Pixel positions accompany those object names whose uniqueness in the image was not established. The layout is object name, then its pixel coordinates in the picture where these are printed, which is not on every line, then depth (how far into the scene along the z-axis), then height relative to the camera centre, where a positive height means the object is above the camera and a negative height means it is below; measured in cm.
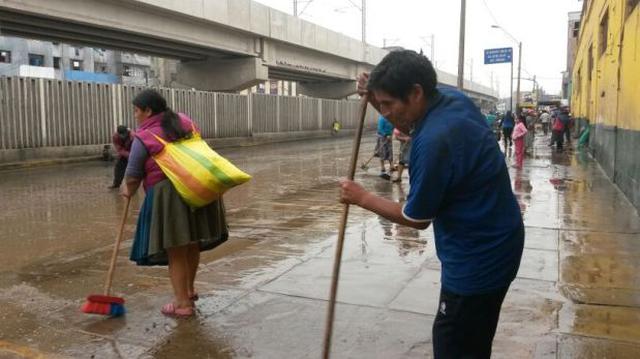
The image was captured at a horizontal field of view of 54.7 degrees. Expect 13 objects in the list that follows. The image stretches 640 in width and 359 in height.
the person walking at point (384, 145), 1291 -59
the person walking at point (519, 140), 1556 -58
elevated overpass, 1997 +323
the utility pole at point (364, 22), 4241 +663
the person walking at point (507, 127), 2222 -37
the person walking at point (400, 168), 1245 -104
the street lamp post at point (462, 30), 2445 +343
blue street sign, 5047 +502
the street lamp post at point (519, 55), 5215 +537
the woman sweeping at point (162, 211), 425 -65
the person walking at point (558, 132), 2351 -58
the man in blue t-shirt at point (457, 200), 225 -31
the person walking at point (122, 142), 1139 -44
